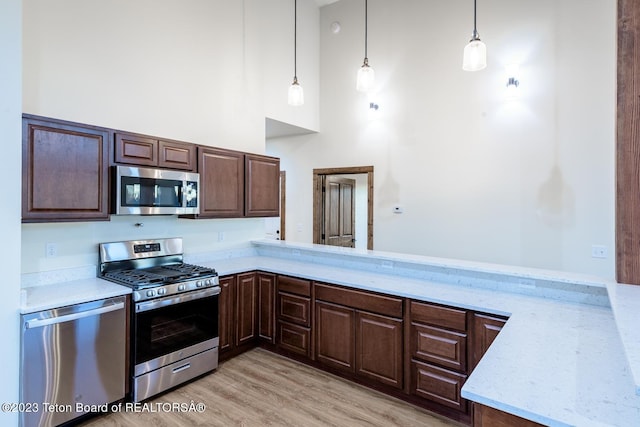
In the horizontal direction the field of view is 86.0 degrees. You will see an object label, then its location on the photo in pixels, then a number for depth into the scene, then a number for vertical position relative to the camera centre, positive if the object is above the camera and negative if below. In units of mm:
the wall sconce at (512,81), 4020 +1544
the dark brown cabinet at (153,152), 2736 +514
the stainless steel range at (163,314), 2564 -824
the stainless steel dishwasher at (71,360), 2078 -971
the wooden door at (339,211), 5871 +25
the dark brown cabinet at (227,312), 3221 -952
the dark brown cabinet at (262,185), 3839 +313
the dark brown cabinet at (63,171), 2234 +282
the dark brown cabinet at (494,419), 1228 -759
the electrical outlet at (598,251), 3621 -397
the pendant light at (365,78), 3236 +1279
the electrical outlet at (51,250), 2637 -297
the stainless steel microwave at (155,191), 2699 +173
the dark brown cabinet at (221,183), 3377 +304
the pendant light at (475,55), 2752 +1282
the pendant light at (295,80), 3697 +1727
